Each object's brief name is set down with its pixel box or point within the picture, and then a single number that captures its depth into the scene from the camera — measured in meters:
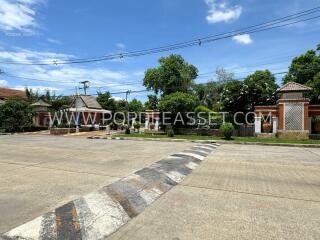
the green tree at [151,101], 37.47
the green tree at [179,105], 24.98
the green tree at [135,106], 44.64
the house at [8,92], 46.51
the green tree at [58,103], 42.32
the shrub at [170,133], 22.83
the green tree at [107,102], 42.91
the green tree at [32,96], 42.75
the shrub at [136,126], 29.19
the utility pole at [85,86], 40.14
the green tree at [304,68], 29.12
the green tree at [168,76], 36.16
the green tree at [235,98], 27.19
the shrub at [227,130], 20.02
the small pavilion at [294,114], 20.47
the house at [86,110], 33.76
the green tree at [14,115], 31.80
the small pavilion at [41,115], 35.50
